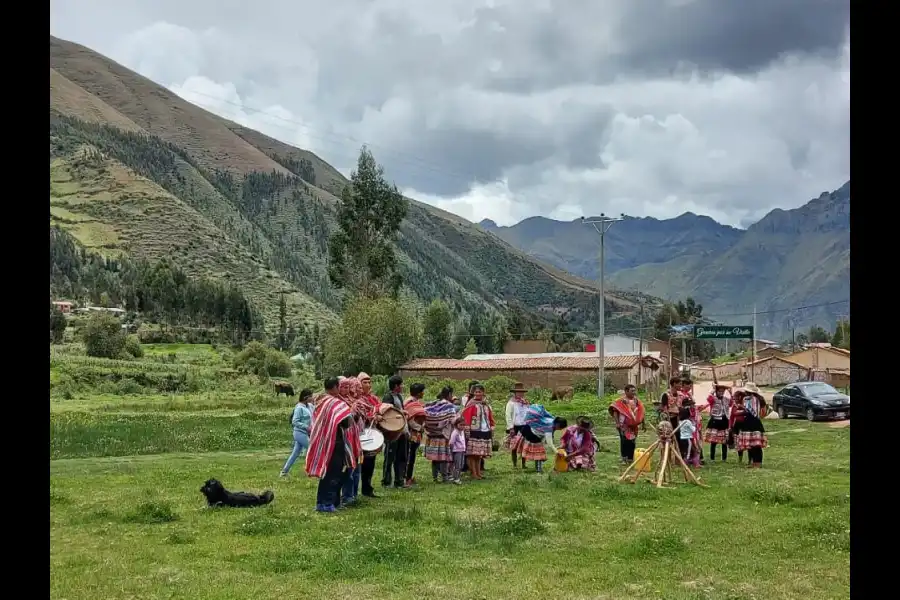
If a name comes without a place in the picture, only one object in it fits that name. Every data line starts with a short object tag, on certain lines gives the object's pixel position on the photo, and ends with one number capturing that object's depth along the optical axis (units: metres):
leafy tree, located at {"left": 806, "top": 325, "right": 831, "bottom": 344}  113.25
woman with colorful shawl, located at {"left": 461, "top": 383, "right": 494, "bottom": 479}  15.09
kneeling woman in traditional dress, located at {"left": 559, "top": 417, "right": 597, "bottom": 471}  15.99
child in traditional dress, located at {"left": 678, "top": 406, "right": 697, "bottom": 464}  16.09
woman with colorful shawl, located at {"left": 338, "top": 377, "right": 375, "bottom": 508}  12.00
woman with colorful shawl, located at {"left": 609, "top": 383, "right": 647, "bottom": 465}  16.41
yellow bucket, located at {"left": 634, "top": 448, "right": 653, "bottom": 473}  14.49
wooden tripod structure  13.95
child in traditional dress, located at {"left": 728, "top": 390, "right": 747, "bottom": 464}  16.77
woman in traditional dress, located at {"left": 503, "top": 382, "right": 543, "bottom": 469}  15.96
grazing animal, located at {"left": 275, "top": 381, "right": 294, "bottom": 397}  44.14
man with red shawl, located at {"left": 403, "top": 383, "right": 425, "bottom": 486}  14.11
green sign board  49.91
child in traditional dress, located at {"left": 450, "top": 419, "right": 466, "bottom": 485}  14.60
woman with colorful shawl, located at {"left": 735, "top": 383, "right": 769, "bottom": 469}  16.28
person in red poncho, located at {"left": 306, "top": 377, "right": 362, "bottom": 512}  11.02
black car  28.28
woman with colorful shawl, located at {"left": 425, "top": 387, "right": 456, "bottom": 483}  14.38
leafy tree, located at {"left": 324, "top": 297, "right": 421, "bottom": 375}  52.16
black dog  11.47
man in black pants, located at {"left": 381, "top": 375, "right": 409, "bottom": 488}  13.70
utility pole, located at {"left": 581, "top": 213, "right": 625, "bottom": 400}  39.81
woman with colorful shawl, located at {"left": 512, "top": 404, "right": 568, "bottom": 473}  15.70
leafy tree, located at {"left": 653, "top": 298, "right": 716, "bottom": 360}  98.50
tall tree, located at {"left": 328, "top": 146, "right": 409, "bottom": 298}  52.66
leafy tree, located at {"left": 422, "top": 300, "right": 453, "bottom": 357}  79.69
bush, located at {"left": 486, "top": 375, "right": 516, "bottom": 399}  45.44
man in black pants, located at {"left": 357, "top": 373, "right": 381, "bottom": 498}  12.59
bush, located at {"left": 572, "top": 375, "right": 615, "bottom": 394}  47.09
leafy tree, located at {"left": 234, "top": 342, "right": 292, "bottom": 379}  63.47
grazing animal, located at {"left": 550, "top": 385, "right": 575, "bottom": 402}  42.35
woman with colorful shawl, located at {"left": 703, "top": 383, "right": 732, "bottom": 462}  17.50
